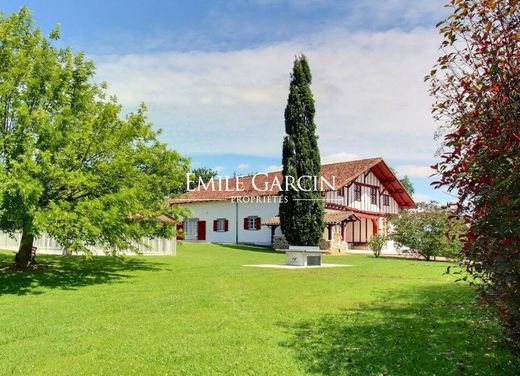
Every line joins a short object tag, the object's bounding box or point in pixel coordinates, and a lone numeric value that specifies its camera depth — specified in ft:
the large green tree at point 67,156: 37.24
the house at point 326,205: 111.55
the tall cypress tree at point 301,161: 89.15
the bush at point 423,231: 84.84
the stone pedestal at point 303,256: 62.23
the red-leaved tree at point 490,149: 13.03
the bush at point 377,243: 89.61
